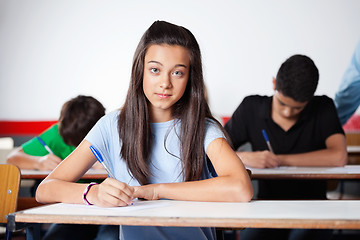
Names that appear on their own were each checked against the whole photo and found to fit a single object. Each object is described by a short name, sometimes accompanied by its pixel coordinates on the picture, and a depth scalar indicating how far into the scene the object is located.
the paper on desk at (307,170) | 1.93
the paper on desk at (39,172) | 2.16
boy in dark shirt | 2.17
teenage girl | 1.31
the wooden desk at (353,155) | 3.26
